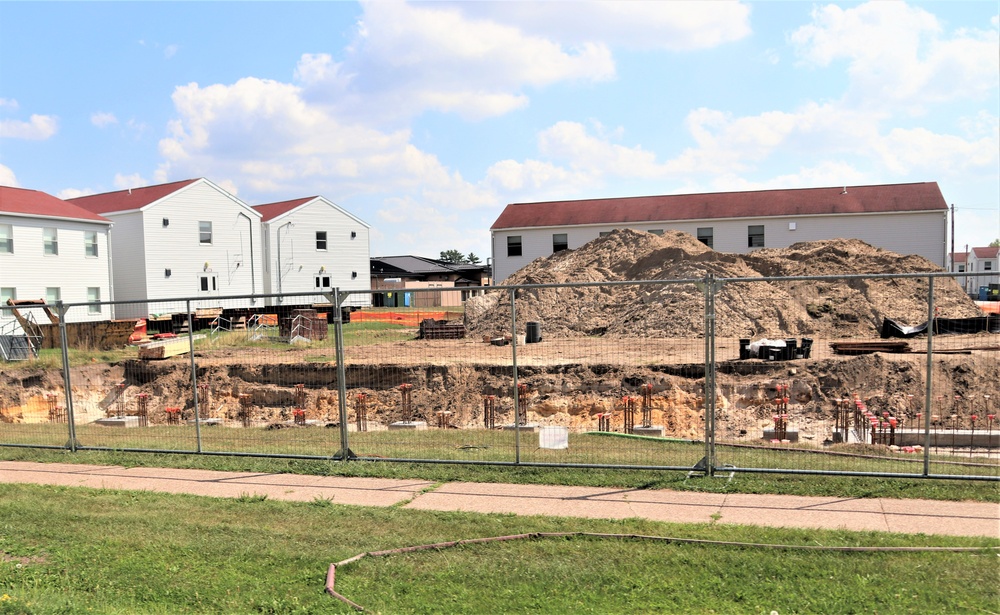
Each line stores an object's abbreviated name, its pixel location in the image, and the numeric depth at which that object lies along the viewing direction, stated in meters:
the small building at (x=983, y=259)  92.10
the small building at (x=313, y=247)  43.53
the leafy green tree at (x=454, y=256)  140.75
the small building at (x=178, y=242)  36.59
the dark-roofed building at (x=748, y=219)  40.00
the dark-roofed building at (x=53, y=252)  31.14
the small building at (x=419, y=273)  63.09
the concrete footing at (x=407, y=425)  13.88
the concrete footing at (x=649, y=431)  13.08
